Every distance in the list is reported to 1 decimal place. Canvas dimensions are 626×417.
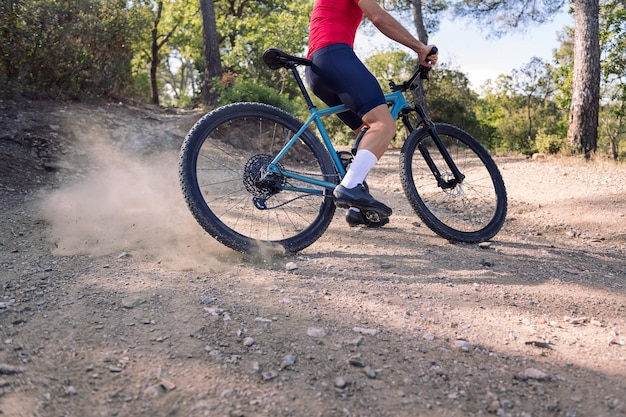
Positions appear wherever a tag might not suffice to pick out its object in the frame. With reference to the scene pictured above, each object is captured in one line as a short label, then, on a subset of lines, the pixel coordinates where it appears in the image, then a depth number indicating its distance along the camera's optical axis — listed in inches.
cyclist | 131.1
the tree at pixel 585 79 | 366.5
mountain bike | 132.2
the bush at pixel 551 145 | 407.5
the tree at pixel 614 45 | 659.4
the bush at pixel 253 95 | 376.5
